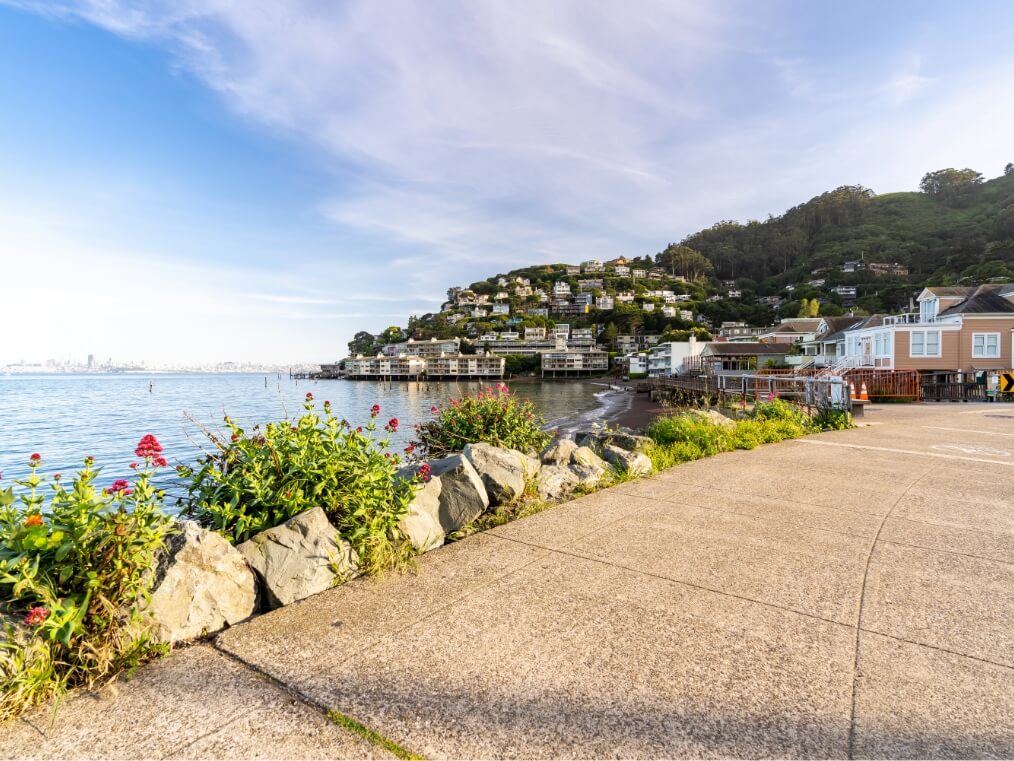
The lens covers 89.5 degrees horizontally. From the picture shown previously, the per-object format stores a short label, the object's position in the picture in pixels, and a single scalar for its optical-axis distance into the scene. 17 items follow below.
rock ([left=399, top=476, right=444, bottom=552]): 3.87
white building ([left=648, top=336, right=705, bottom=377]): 72.06
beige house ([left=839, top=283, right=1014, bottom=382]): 27.17
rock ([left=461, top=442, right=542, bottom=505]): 5.01
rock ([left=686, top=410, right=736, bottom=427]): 9.73
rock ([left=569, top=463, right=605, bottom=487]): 5.97
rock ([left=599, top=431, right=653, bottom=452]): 7.67
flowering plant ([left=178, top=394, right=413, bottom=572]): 3.47
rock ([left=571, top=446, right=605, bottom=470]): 6.47
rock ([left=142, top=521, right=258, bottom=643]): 2.64
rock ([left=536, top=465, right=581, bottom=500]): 5.56
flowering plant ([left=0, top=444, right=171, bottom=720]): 2.15
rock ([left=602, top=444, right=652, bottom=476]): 6.52
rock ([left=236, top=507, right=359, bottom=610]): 3.11
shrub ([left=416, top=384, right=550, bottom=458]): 6.67
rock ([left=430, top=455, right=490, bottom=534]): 4.48
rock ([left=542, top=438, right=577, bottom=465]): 6.51
